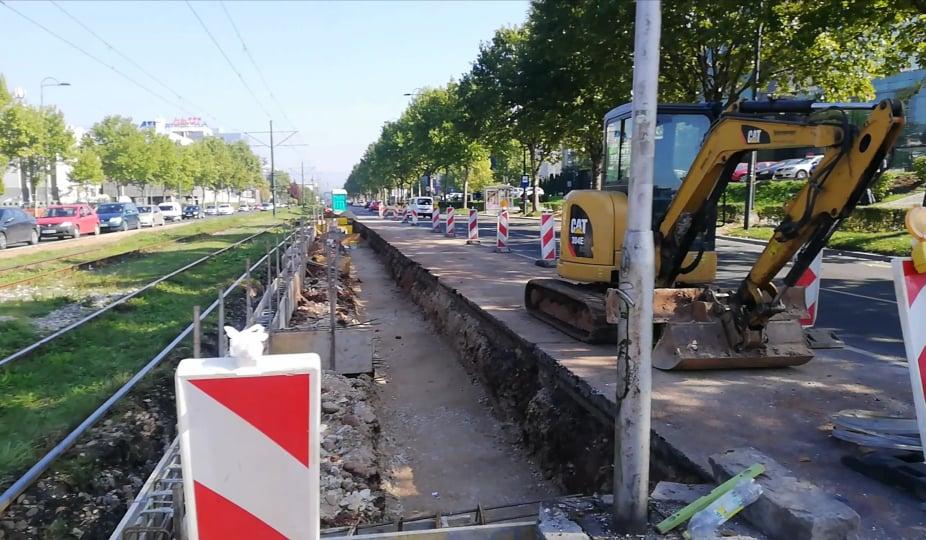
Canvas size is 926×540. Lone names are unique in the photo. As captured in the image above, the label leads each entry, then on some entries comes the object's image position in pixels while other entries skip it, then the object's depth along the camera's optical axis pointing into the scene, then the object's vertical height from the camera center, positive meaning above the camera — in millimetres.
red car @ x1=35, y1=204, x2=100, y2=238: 28500 -887
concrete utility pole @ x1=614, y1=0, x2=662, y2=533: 3129 -540
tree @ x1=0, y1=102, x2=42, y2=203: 36406 +3846
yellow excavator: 5395 -216
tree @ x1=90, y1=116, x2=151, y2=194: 60125 +4600
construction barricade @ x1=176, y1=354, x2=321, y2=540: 2311 -877
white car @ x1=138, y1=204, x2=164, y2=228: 41656 -943
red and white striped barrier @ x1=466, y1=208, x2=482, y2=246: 23797 -937
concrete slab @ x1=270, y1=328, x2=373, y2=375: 8492 -1902
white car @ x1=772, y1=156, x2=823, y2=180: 40156 +2222
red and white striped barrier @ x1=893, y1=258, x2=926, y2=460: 3635 -638
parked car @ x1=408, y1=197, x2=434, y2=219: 45625 -349
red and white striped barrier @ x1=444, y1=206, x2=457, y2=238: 27714 -1001
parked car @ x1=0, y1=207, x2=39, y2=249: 24312 -1015
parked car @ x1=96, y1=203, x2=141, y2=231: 35344 -822
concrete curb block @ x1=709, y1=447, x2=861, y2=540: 3018 -1452
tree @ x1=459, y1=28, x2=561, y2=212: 27141 +4776
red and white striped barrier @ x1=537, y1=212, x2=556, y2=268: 16781 -875
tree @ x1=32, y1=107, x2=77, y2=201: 42656 +4026
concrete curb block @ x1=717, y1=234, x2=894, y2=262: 17530 -1372
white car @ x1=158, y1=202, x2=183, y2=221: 52062 -764
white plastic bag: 2270 -505
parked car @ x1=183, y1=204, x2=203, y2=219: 59938 -957
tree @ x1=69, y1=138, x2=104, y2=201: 50969 +2520
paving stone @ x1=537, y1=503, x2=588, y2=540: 3205 -1616
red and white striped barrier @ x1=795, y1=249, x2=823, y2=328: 7930 -966
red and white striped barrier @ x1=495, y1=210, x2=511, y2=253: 20062 -943
